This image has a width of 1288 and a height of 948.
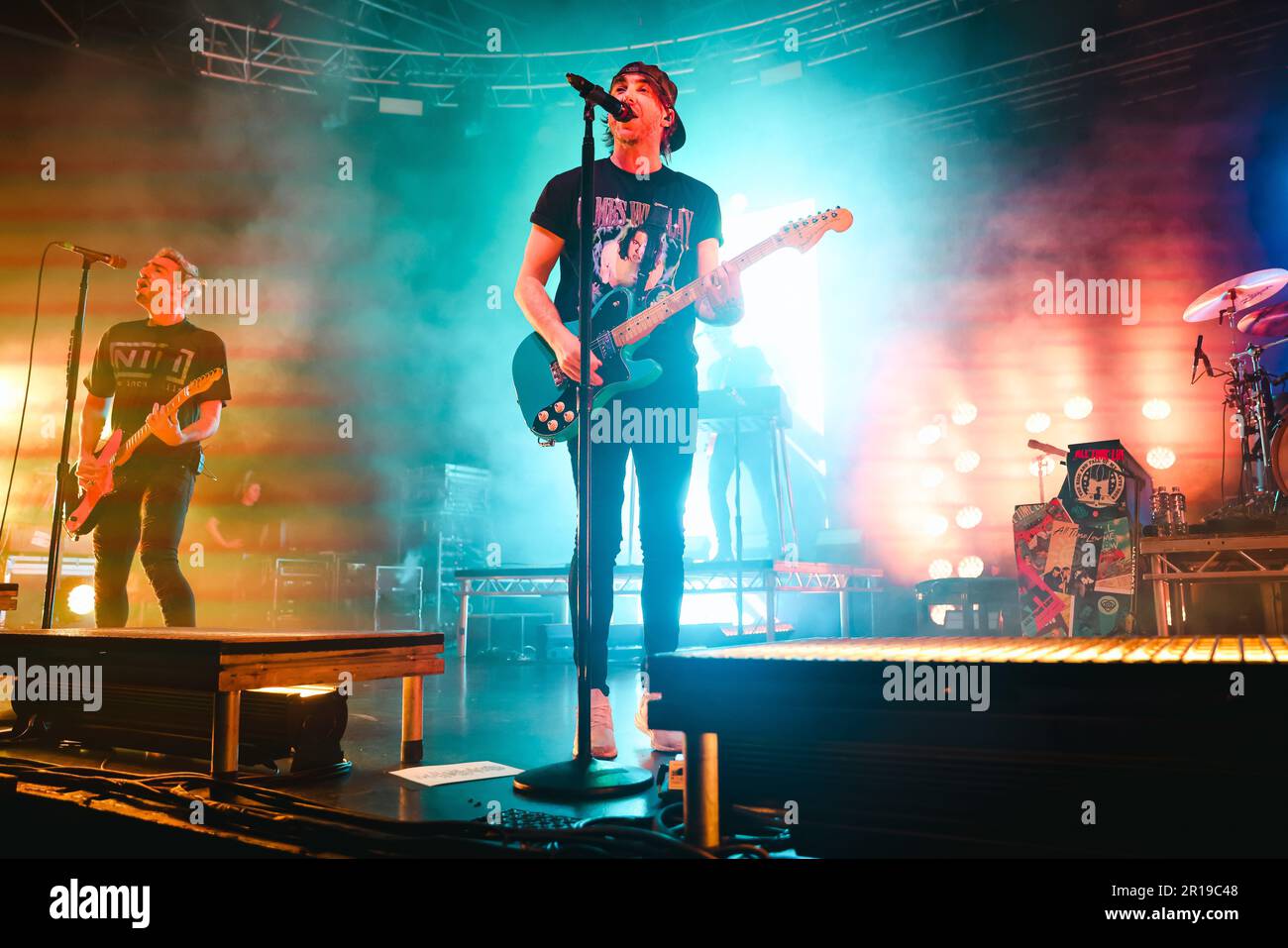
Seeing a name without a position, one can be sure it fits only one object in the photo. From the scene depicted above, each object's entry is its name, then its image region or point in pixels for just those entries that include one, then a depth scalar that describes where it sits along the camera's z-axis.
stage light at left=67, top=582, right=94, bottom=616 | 6.66
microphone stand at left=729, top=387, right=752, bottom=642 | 5.79
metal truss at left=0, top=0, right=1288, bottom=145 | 7.54
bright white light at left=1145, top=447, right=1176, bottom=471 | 7.73
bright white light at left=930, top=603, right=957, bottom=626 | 7.70
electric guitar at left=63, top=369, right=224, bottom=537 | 3.42
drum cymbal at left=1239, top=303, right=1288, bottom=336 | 5.96
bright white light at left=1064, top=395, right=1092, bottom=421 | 8.16
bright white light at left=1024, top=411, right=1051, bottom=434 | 8.34
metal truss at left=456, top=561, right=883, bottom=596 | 6.59
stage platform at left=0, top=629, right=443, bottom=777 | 1.89
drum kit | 5.46
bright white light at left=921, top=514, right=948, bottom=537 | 8.64
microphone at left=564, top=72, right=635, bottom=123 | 1.83
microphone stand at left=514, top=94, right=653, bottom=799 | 1.79
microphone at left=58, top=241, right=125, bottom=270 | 3.21
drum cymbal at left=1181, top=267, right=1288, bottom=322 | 5.92
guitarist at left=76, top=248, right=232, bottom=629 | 3.33
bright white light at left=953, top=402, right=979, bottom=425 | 8.66
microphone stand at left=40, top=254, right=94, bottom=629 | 2.97
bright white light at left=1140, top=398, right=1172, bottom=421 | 7.82
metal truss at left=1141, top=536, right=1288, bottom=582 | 4.83
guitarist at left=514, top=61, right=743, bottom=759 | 2.30
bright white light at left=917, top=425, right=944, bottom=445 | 8.81
